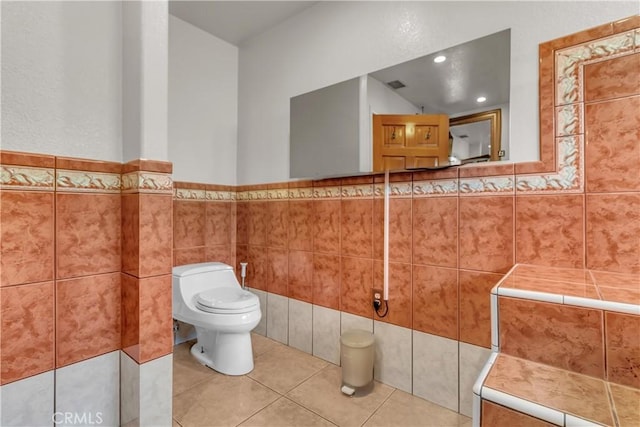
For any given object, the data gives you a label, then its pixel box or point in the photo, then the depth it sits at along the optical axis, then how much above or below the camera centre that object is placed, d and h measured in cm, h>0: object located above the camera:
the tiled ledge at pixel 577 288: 83 -24
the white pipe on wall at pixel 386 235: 176 -13
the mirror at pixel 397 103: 144 +64
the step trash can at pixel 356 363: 171 -87
